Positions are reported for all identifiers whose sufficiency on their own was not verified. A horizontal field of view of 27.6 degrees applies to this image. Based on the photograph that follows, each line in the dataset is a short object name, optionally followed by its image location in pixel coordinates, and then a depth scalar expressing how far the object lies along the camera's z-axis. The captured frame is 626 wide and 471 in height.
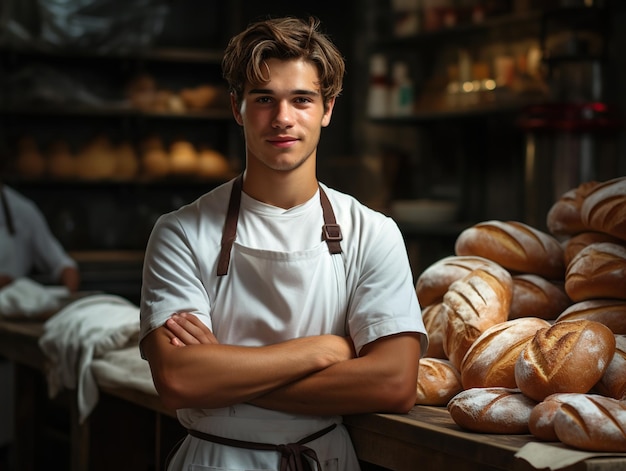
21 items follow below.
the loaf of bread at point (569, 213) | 2.35
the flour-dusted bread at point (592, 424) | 1.74
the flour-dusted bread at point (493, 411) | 1.89
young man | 2.00
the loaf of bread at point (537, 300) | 2.28
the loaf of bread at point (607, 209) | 2.19
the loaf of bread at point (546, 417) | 1.81
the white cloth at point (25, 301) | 3.27
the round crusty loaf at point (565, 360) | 1.89
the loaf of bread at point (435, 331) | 2.27
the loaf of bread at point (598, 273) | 2.14
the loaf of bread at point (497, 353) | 2.02
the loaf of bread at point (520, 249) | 2.35
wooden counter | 1.82
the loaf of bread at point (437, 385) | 2.13
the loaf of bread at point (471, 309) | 2.15
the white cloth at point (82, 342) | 2.73
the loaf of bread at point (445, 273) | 2.33
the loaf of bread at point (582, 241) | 2.28
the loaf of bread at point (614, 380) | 1.92
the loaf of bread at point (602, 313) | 2.11
